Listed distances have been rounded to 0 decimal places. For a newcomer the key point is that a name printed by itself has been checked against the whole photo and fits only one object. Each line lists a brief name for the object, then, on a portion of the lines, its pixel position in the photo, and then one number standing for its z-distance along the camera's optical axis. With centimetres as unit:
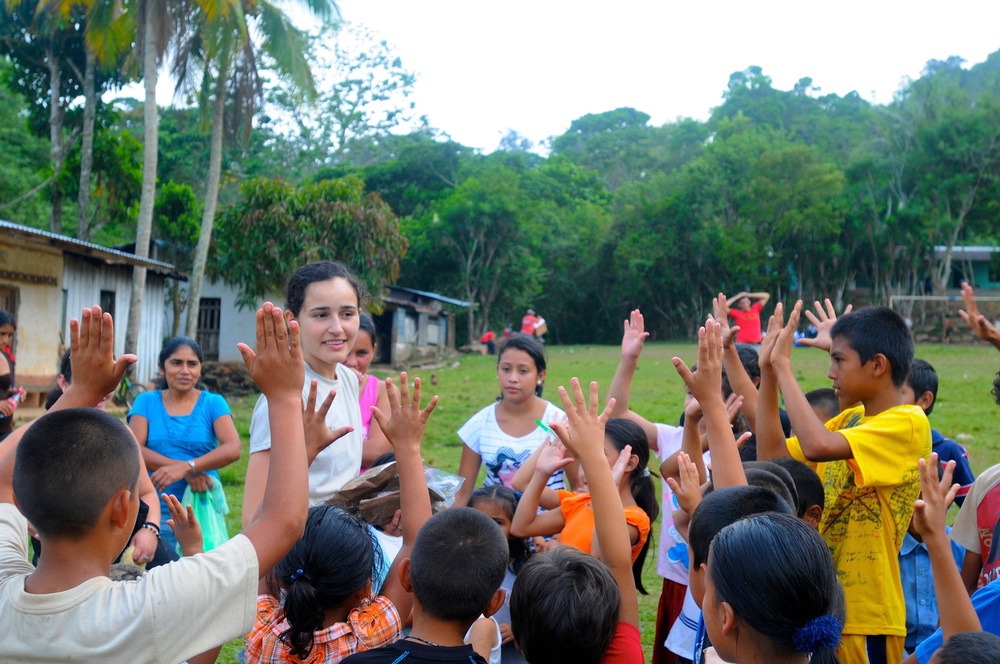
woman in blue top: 450
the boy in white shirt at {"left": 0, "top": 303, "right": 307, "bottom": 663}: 167
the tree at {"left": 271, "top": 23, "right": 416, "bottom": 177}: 4262
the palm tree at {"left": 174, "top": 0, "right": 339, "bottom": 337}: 1639
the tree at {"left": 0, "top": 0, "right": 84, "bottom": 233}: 2062
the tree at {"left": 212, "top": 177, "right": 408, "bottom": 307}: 1941
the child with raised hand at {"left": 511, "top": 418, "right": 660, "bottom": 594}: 321
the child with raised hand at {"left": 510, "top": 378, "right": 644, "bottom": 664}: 231
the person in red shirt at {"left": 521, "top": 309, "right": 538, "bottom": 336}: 2769
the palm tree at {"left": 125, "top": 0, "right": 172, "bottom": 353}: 1557
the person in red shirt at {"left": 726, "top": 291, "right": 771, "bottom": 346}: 1163
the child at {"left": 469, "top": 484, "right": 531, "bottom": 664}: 357
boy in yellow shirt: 284
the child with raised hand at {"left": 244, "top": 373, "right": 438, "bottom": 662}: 245
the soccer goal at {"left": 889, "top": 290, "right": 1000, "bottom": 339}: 3222
